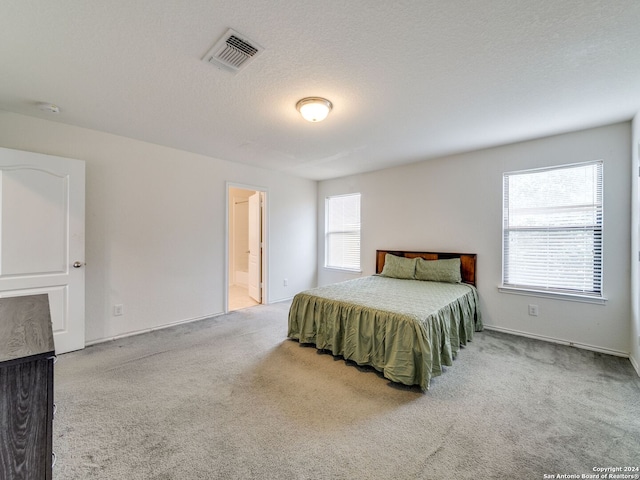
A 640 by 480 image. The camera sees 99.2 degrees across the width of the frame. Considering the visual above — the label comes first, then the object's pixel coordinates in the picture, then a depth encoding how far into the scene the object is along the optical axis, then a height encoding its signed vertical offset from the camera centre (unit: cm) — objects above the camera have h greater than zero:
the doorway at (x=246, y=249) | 487 -22
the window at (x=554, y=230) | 296 +11
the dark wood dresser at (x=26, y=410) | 90 -59
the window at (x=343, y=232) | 521 +14
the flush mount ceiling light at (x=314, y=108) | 231 +113
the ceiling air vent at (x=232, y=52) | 162 +119
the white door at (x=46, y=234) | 250 +3
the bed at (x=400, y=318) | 221 -76
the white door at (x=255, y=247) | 490 -16
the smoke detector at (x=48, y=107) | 245 +119
